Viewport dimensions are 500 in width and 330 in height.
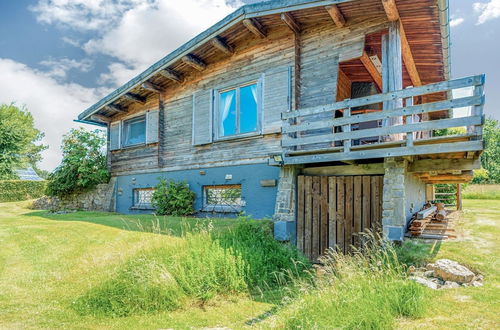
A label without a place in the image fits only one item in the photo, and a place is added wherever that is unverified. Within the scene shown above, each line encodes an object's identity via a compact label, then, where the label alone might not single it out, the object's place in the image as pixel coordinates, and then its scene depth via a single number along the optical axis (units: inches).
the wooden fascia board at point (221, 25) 281.9
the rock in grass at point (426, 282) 166.2
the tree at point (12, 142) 934.4
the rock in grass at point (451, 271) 172.2
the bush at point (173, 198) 389.1
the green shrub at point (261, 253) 211.8
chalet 228.5
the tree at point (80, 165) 534.3
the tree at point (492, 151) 1291.8
